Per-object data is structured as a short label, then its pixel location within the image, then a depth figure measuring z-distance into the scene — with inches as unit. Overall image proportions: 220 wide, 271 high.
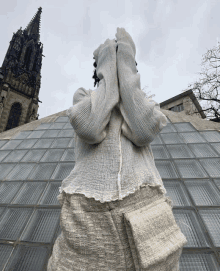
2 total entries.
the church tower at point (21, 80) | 1026.7
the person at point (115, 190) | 34.9
